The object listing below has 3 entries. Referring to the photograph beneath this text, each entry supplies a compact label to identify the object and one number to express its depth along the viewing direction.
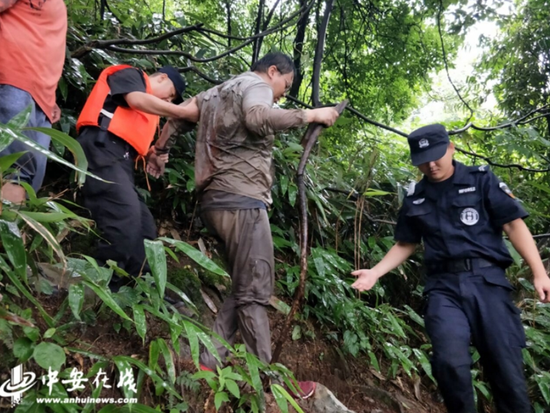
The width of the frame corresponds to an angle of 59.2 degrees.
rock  3.02
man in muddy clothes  2.92
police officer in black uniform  2.85
